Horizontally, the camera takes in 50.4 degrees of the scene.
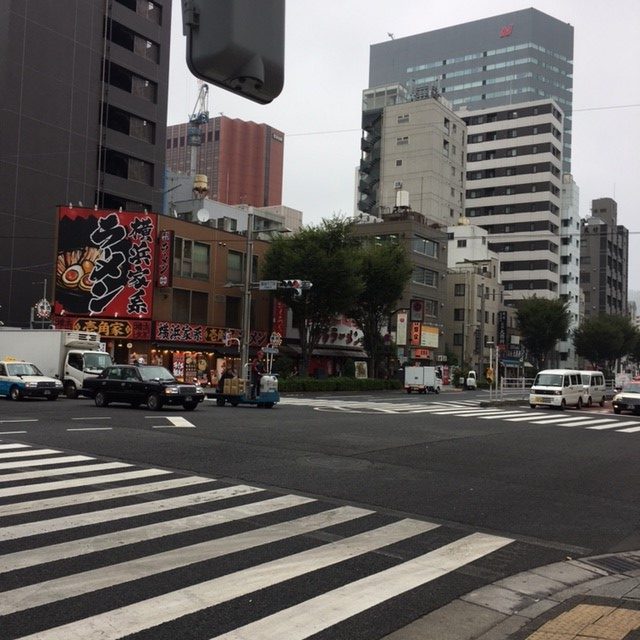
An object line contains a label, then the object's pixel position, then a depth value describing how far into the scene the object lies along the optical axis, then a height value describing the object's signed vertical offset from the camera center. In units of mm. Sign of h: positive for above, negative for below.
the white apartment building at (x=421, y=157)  85562 +25534
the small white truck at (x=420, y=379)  51844 -1920
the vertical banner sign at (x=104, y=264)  41562 +4910
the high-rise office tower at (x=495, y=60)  128875 +58425
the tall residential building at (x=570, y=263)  101688 +14491
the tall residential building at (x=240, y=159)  131500 +37253
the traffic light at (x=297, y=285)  33719 +3225
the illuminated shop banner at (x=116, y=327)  41406 +1012
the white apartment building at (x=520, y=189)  96812 +24611
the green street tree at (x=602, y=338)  91000 +2977
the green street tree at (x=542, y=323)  79000 +4193
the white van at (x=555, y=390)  34156 -1579
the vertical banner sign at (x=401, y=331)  61938 +2063
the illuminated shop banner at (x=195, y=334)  42719 +858
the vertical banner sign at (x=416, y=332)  64688 +2085
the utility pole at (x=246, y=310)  34841 +2012
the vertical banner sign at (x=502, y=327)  63125 +2807
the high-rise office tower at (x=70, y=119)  49250 +17715
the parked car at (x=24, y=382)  27109 -1672
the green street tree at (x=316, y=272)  47531 +5518
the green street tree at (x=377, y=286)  53531 +5322
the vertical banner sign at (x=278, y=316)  52116 +2548
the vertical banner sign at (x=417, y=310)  62925 +4079
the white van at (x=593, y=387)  37000 -1529
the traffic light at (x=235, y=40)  2709 +1248
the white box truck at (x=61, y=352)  30812 -493
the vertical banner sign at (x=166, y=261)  42250 +5282
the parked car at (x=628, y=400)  31078 -1807
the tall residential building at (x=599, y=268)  120000 +16690
